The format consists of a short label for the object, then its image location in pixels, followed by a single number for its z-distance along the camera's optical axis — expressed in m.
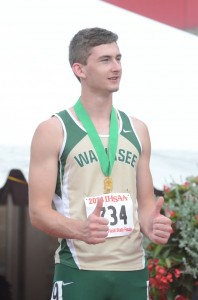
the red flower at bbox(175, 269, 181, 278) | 7.54
